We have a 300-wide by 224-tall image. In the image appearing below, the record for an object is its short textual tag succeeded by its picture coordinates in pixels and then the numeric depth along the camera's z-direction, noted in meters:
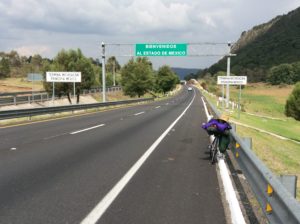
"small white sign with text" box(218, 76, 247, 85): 31.84
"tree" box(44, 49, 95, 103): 50.81
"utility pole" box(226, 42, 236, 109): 38.38
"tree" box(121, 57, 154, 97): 73.81
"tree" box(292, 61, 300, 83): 168.75
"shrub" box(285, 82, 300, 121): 63.38
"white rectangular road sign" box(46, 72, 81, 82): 40.34
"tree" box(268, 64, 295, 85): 167.38
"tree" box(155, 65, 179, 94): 111.43
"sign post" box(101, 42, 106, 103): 42.38
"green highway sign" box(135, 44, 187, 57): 43.81
